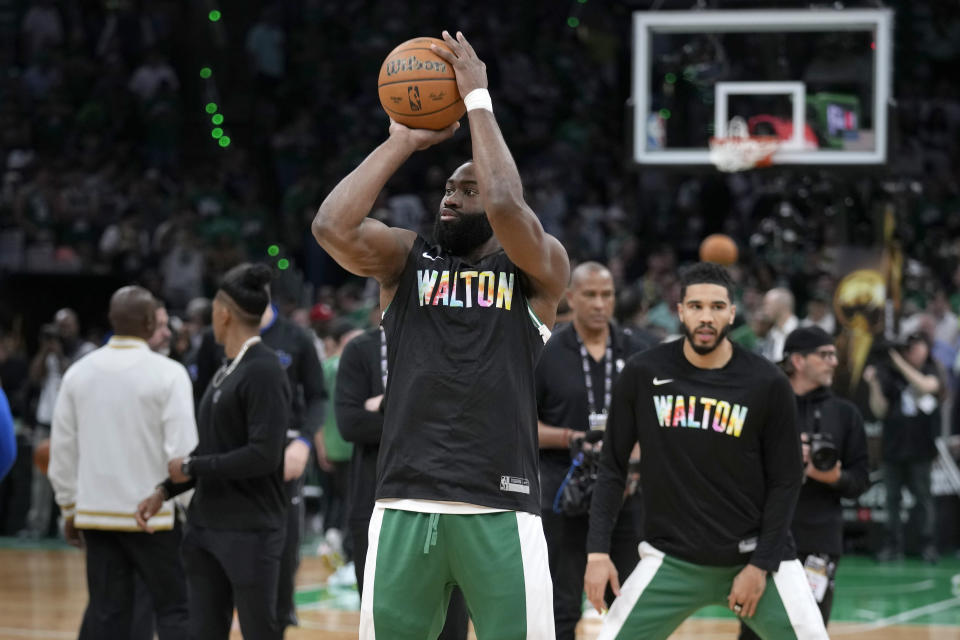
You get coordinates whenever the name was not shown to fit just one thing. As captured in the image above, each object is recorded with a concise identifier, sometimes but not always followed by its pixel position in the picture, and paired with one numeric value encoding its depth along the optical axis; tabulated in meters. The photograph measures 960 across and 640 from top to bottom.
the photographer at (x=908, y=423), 26.03
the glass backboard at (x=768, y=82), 24.16
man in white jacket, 13.70
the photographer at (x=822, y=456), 13.52
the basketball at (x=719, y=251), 27.20
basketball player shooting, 8.84
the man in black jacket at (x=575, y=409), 13.88
